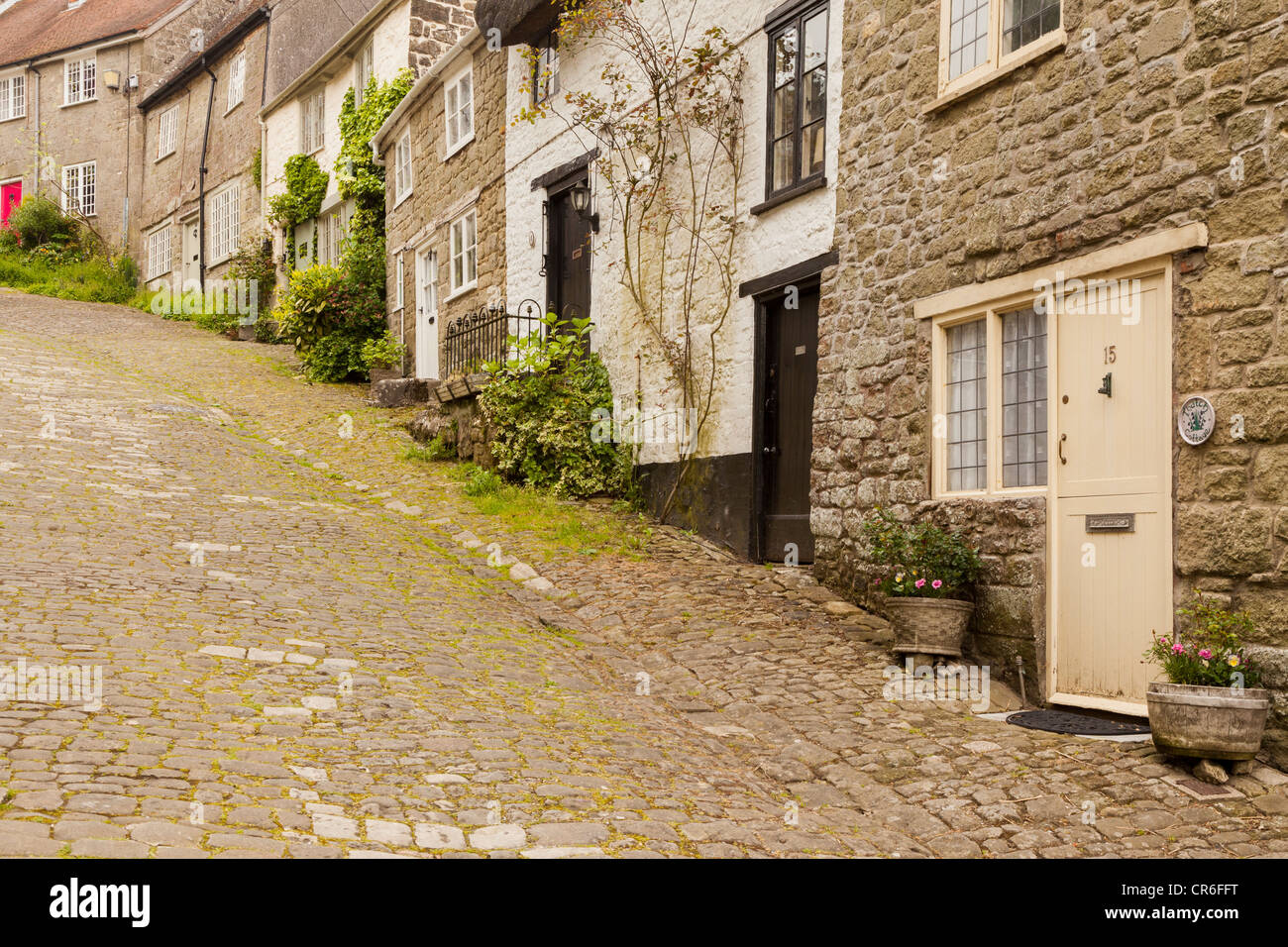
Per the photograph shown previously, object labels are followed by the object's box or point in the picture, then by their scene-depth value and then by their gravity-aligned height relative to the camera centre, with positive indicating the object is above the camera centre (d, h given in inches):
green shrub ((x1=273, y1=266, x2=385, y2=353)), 851.4 +125.1
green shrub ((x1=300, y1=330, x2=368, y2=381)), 840.9 +88.0
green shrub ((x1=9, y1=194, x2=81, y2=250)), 1368.1 +298.7
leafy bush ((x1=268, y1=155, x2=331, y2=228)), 1024.9 +254.1
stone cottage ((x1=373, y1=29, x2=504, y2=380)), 677.3 +181.2
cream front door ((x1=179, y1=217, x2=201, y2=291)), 1278.3 +250.2
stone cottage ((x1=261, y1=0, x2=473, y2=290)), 879.1 +330.1
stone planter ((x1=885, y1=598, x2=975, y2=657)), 301.7 -34.9
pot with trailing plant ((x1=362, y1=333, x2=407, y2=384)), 812.0 +86.3
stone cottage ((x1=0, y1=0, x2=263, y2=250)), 1369.3 +452.3
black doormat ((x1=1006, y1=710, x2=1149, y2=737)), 260.1 -53.3
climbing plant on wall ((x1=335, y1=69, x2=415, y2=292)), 893.8 +232.2
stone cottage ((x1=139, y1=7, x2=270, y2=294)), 1160.8 +344.0
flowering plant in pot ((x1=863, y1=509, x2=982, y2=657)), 302.0 -25.6
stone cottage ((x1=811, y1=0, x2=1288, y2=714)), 245.9 +44.0
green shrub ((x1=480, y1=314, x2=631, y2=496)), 515.8 +30.7
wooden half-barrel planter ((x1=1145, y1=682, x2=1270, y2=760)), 222.7 -43.7
